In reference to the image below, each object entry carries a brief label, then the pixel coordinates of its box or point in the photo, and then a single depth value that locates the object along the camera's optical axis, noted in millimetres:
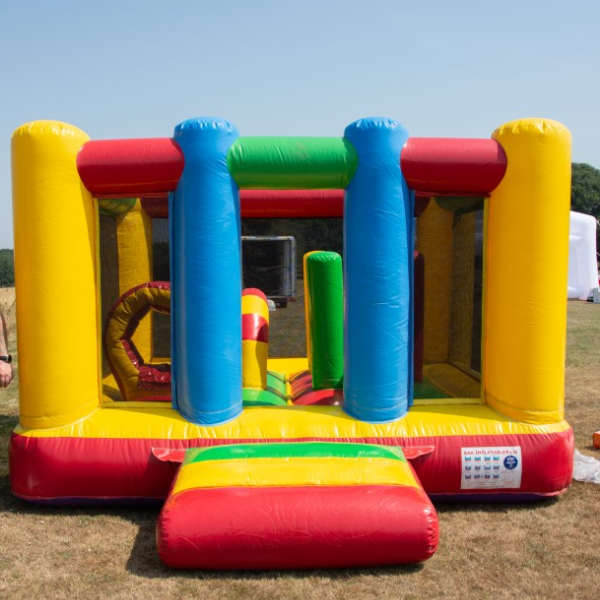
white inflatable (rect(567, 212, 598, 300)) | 17156
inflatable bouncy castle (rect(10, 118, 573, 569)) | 3307
